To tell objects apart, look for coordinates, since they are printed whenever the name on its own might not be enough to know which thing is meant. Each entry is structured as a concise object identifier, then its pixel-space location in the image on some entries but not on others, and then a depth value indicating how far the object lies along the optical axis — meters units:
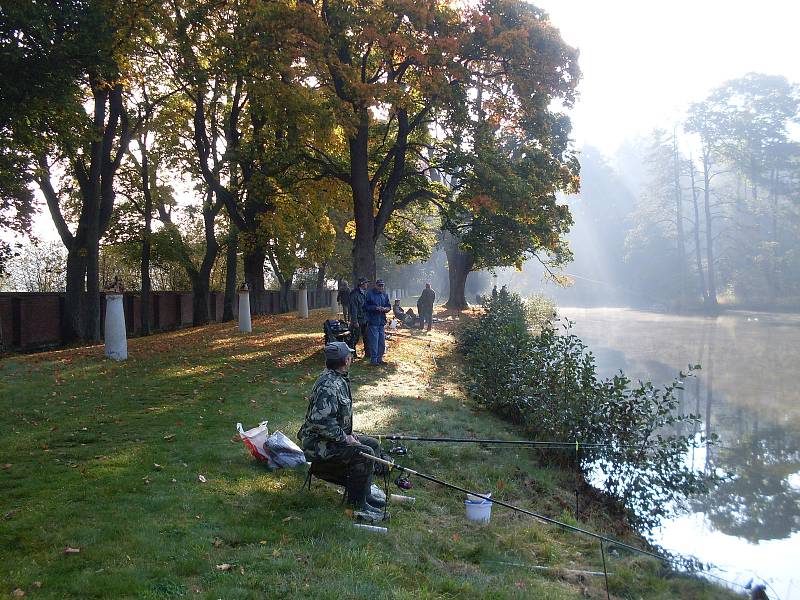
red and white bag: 7.04
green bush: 9.08
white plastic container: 6.63
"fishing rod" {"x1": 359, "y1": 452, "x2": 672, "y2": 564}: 5.56
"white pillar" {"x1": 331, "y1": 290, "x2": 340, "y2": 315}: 33.35
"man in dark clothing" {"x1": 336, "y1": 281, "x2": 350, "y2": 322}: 20.55
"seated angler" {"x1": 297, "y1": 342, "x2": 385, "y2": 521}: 5.61
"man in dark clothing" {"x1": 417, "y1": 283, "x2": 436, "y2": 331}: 24.70
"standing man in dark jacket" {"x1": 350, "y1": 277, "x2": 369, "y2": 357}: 14.50
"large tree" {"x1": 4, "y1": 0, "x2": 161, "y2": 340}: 10.40
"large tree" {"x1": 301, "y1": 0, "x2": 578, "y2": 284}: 14.92
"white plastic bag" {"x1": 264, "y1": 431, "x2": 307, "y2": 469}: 7.03
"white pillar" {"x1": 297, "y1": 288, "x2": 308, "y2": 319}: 30.69
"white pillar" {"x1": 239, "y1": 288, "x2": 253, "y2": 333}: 21.39
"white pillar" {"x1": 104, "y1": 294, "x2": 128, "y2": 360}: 13.97
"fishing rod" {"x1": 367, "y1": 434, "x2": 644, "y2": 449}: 6.46
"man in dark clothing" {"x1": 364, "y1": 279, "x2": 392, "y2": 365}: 14.25
